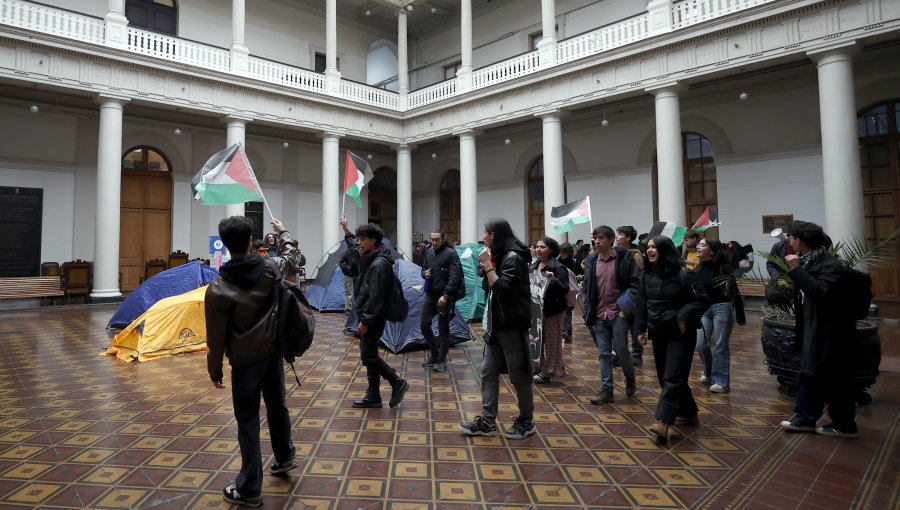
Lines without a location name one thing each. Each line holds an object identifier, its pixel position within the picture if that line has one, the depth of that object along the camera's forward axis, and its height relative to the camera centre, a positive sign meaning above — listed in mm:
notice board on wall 13453 +1596
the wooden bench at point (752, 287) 11579 -298
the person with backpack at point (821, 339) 3641 -512
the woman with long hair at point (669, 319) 3678 -342
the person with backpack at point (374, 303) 4309 -215
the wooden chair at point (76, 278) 12953 +157
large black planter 4363 -777
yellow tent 6848 -736
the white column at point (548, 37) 14250 +7332
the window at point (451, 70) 20556 +9227
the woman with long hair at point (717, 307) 5027 -347
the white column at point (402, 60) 18219 +8619
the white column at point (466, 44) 16375 +8173
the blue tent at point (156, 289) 8703 -124
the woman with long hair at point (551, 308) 4988 -342
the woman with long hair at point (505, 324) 3666 -365
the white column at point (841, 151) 9609 +2534
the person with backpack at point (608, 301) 4762 -250
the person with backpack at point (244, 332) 2777 -298
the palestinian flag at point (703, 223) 9273 +1060
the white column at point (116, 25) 12461 +6852
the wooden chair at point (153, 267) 15289 +512
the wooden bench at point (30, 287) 12150 -68
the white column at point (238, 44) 14602 +7405
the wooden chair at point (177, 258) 15867 +819
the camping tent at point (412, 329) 7371 -798
